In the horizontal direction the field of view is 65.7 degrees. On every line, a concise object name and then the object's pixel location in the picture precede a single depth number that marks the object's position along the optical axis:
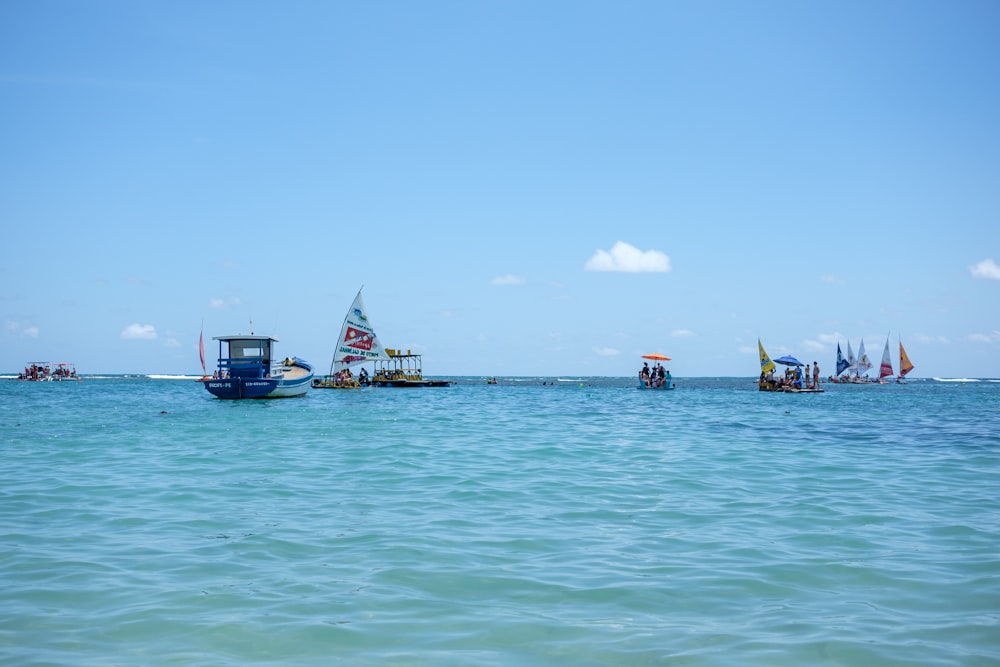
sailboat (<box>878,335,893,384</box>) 124.81
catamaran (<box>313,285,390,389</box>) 73.19
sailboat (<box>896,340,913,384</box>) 127.12
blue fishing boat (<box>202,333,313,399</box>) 49.00
